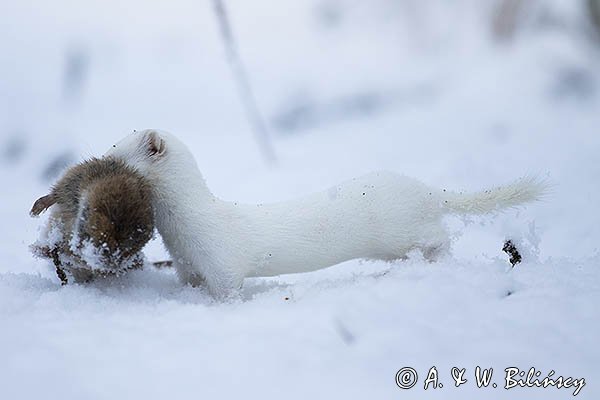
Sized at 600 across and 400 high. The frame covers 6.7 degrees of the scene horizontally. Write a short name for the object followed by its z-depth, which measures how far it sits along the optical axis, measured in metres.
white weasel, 2.43
